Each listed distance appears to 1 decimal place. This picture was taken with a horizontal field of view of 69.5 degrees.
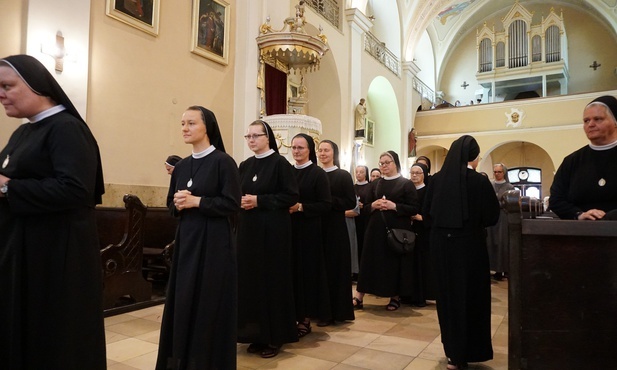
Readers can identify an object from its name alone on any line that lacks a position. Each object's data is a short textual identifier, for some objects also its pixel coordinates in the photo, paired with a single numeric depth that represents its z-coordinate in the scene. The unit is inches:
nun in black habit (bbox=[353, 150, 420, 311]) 193.6
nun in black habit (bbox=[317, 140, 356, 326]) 168.2
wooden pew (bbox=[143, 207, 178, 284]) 214.1
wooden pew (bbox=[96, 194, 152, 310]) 179.3
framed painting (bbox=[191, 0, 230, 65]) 274.1
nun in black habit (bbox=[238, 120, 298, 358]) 129.3
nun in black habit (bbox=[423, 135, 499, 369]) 121.9
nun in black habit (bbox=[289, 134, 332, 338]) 154.9
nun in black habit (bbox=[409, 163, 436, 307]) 204.5
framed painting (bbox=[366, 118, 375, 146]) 619.2
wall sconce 197.9
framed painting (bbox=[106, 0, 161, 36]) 228.0
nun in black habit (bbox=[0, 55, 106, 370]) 69.3
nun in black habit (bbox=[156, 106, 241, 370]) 96.8
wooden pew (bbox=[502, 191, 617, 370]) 80.6
